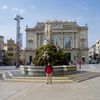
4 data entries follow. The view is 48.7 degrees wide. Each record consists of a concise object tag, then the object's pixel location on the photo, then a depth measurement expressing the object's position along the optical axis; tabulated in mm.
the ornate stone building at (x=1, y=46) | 46186
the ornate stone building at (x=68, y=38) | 46282
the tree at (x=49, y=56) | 12527
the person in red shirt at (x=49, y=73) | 8070
